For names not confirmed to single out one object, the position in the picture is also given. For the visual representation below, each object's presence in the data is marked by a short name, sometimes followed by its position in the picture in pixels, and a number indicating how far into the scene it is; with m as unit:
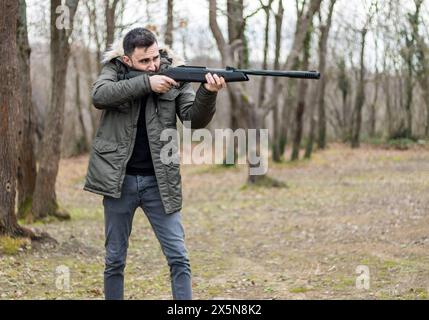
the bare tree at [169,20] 19.77
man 5.20
